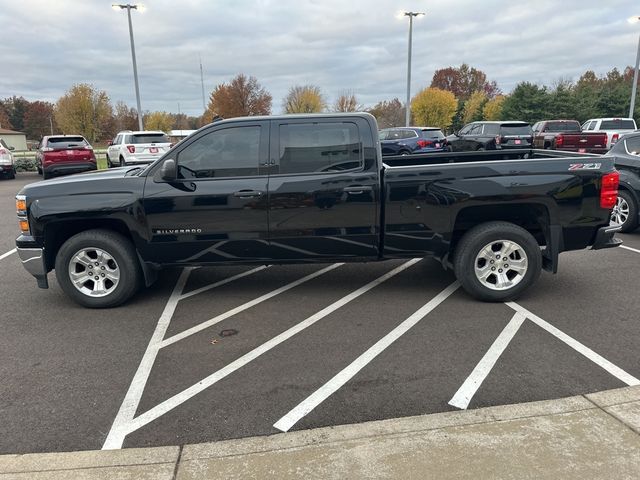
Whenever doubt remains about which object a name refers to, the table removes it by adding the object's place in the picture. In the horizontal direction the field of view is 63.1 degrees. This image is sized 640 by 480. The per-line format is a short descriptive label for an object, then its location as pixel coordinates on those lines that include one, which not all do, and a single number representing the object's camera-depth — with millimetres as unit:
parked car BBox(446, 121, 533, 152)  19516
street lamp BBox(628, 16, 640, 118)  28859
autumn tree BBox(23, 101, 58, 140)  100938
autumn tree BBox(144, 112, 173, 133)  80125
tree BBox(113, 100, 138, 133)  78500
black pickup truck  5137
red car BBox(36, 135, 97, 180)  19719
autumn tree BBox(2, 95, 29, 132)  105706
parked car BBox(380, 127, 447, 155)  21125
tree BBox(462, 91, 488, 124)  57938
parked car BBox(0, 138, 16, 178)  20047
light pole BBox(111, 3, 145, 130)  23891
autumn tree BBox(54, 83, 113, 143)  53562
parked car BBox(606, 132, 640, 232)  8227
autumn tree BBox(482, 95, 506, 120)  52709
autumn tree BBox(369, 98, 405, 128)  61531
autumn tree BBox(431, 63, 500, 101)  90062
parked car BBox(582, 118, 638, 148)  23422
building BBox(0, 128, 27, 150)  79625
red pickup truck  18578
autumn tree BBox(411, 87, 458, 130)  55156
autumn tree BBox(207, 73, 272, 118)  56469
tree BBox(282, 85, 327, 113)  59791
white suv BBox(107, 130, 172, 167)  19125
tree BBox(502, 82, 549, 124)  46656
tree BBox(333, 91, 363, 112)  64812
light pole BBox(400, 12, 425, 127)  29180
